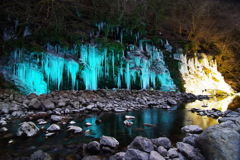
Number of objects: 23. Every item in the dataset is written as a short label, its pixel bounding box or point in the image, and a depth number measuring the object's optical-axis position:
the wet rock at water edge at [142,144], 2.26
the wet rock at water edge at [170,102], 9.17
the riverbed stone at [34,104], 5.97
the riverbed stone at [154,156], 1.89
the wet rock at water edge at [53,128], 3.64
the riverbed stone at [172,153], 2.11
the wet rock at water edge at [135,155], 1.93
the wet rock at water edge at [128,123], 4.30
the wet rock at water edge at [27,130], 3.35
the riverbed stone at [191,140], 2.38
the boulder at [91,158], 2.15
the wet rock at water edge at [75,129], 3.61
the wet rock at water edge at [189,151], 1.94
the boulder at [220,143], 1.70
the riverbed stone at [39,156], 2.09
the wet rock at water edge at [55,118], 4.70
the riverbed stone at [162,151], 2.22
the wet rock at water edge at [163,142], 2.55
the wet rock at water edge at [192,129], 3.53
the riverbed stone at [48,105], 6.16
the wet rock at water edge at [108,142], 2.64
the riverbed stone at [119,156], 2.12
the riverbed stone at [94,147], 2.51
